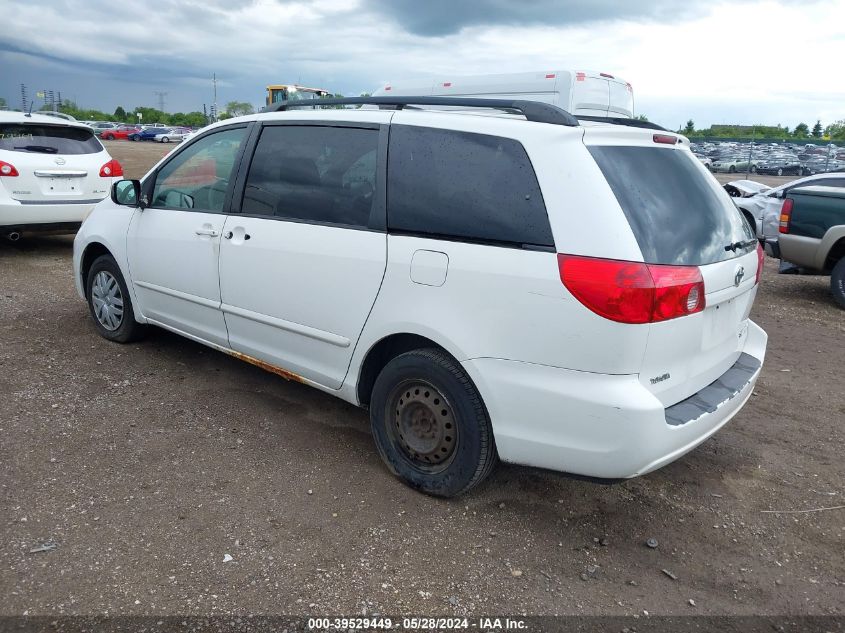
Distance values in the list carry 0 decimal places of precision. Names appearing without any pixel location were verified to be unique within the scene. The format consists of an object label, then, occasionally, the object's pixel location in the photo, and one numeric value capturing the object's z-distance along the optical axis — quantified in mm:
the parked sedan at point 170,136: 57303
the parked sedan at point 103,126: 64719
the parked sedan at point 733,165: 38625
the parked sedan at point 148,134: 58406
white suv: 7840
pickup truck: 7871
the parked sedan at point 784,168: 37469
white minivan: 2695
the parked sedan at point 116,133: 60019
